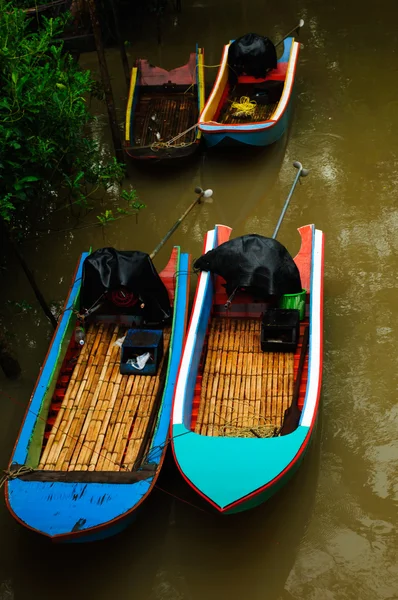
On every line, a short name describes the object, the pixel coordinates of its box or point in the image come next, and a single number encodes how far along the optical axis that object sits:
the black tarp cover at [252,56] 11.26
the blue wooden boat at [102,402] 5.46
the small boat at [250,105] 9.84
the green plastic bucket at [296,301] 7.20
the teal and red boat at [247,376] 5.43
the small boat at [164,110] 10.05
